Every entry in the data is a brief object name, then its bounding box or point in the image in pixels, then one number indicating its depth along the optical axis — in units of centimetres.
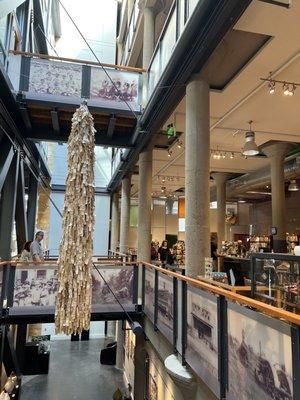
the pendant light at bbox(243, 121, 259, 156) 688
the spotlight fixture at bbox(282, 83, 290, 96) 553
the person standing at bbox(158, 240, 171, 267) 1111
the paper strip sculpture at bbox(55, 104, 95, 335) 302
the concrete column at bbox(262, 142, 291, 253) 980
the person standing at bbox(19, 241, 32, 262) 747
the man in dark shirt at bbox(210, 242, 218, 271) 1047
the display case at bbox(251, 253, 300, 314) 364
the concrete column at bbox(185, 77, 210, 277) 489
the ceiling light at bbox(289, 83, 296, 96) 574
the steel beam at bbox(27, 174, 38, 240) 1256
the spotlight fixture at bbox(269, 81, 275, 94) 548
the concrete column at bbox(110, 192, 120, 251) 1767
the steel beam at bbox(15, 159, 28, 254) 895
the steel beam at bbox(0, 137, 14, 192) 720
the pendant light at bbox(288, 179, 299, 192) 1140
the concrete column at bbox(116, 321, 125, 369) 1186
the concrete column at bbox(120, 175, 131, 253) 1305
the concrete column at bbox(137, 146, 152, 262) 881
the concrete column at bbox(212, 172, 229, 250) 1413
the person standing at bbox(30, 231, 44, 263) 734
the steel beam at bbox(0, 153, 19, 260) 795
